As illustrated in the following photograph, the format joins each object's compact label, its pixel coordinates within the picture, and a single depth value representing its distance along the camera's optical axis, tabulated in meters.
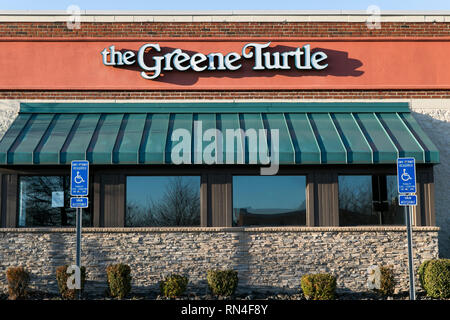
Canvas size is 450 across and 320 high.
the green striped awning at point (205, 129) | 12.53
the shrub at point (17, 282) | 11.98
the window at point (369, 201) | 13.28
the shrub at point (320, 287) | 11.79
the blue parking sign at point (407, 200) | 10.13
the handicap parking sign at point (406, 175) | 10.16
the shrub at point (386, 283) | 12.37
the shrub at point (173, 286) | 11.92
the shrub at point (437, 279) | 11.74
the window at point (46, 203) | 13.19
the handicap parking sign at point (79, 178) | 10.15
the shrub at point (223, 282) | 12.02
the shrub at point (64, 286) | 11.90
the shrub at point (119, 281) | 11.94
